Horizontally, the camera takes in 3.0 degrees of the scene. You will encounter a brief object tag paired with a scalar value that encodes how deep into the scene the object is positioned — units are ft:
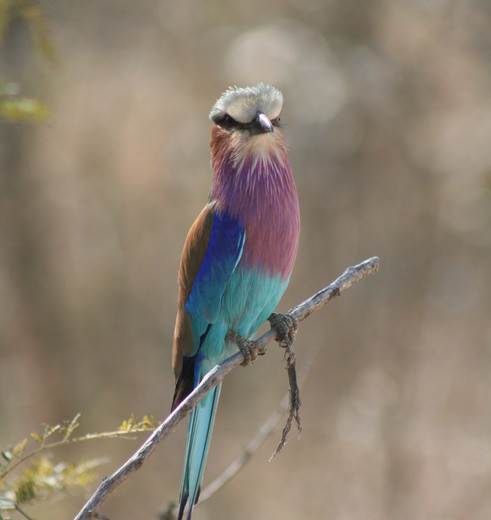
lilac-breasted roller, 19.86
